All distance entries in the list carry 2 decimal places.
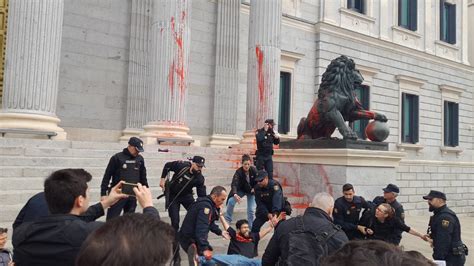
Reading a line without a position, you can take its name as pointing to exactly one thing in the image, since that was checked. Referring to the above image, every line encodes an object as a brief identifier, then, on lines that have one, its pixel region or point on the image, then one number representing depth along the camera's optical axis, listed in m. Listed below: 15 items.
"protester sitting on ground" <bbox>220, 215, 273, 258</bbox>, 5.86
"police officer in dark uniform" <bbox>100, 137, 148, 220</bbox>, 6.61
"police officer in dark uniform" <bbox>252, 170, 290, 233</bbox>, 7.18
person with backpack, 3.60
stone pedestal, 10.06
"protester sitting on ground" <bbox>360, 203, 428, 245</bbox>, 5.86
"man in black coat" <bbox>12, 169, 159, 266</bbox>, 2.25
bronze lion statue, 10.70
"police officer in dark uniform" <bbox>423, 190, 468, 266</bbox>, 5.33
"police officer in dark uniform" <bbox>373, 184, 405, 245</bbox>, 6.16
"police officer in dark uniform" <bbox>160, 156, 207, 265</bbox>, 6.75
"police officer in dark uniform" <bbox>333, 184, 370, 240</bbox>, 6.31
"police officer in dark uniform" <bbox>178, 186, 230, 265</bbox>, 5.00
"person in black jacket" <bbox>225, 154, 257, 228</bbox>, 8.33
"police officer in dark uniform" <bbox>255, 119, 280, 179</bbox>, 10.24
